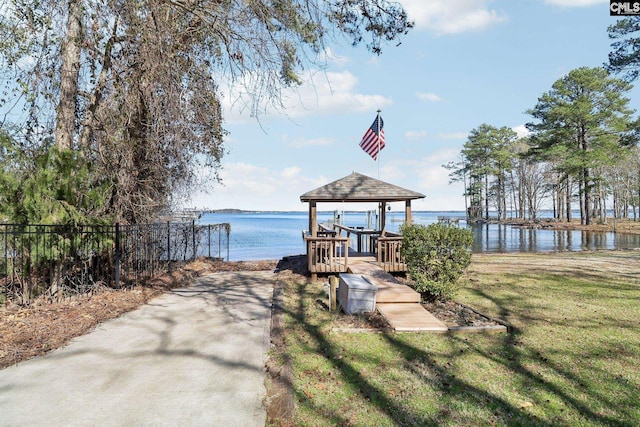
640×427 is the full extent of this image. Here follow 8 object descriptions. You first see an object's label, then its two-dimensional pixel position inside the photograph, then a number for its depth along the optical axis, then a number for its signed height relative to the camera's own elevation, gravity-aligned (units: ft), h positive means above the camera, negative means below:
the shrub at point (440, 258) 21.59 -2.03
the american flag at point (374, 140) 40.24 +10.51
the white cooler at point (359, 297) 19.75 -4.16
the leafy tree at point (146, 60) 15.56 +9.17
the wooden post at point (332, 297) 20.76 -4.44
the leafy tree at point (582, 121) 103.60 +34.27
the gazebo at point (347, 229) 30.71 +0.74
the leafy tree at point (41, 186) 19.20 +2.28
